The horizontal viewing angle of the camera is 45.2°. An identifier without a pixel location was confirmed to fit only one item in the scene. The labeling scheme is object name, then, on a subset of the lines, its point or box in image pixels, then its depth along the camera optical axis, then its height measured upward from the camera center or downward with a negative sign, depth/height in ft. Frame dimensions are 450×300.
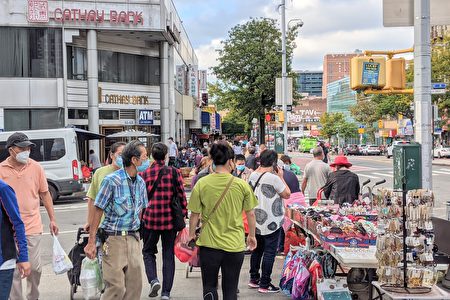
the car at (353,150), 240.53 -8.02
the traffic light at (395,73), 26.61 +2.93
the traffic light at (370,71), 26.86 +3.05
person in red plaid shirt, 20.77 -3.19
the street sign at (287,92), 77.55 +6.04
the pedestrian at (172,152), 81.57 -2.65
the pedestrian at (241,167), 35.49 -2.26
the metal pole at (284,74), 76.59 +8.55
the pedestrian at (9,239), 13.28 -2.55
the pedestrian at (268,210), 21.67 -3.07
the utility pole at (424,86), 23.40 +1.99
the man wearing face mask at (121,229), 16.81 -2.95
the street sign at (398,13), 23.82 +5.29
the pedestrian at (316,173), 32.76 -2.44
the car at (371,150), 229.86 -7.59
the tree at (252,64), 113.19 +14.75
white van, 57.21 -2.10
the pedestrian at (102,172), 19.10 -1.40
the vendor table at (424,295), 16.11 -4.96
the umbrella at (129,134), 91.66 +0.21
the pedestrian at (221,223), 15.81 -2.62
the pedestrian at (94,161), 74.38 -3.51
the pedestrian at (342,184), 26.30 -2.55
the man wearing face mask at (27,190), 18.30 -1.85
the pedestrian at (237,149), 81.30 -2.33
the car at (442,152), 172.55 -6.62
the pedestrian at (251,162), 39.55 -2.14
